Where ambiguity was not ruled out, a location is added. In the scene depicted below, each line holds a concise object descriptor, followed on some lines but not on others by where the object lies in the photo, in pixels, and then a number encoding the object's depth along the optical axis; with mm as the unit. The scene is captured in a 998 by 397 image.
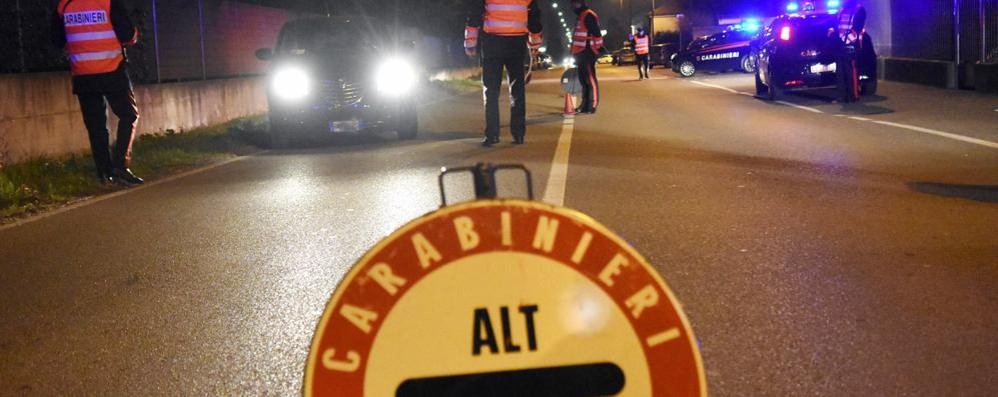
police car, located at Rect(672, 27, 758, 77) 40125
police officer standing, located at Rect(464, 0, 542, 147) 13414
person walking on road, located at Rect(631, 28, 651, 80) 36344
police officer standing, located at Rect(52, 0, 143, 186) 10961
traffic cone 19547
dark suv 14898
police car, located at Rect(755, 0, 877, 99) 21016
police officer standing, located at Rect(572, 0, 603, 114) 19422
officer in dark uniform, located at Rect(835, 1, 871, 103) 19688
